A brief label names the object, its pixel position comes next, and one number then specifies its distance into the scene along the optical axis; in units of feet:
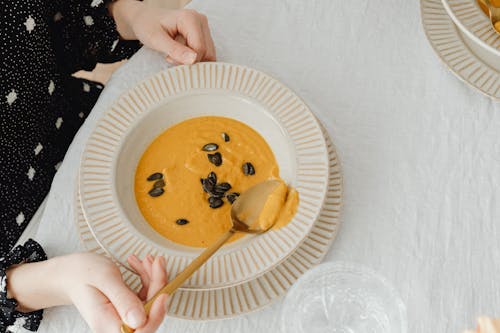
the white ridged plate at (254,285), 2.71
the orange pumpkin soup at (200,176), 2.77
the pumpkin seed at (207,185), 2.79
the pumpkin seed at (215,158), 2.88
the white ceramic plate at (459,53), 3.15
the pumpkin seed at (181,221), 2.77
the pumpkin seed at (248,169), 2.88
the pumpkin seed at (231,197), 2.79
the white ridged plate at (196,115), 2.62
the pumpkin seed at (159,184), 2.86
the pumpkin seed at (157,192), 2.84
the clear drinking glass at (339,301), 2.63
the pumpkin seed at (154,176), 2.89
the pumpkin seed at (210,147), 2.93
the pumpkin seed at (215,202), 2.79
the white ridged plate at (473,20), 2.94
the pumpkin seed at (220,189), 2.80
